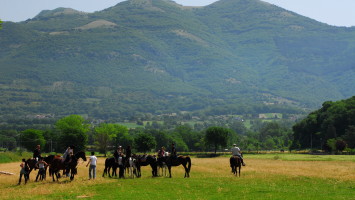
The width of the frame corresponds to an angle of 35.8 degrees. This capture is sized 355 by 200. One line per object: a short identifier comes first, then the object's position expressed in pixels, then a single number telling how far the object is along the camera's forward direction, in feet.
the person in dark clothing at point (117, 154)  162.81
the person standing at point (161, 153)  163.43
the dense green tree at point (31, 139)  473.67
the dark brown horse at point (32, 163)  150.30
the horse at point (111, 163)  164.04
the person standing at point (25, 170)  143.19
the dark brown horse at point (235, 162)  156.51
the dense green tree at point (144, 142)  453.17
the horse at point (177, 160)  157.99
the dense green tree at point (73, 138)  445.37
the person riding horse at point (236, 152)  158.06
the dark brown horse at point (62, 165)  143.43
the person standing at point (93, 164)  148.46
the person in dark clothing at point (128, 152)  162.83
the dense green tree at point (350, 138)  430.61
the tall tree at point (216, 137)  484.74
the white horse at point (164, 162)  160.86
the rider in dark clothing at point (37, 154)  152.66
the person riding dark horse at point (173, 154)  158.63
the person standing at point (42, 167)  146.61
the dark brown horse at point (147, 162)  161.89
